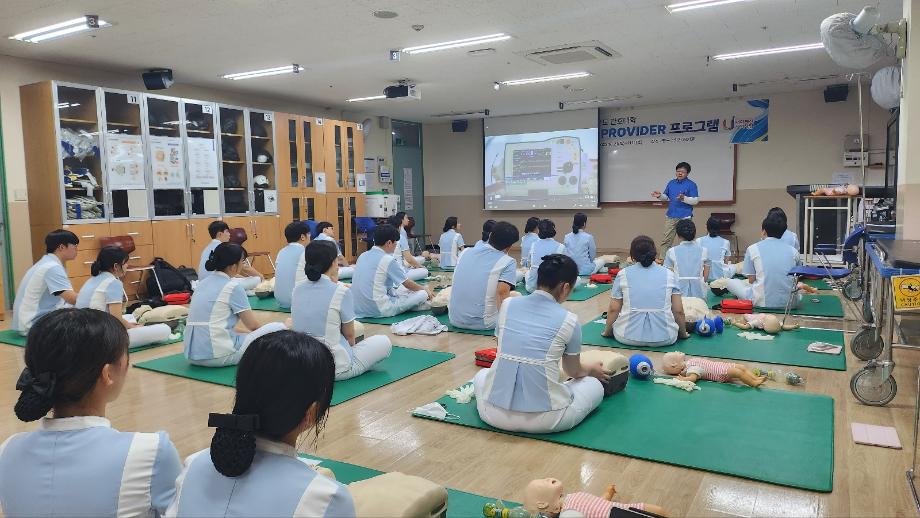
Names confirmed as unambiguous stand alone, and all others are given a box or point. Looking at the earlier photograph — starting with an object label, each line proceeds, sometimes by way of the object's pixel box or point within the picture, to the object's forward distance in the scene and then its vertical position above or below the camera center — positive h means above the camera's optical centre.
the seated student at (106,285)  4.52 -0.51
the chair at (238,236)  7.92 -0.30
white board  11.09 +1.07
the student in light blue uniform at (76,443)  1.38 -0.52
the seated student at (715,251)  6.81 -0.55
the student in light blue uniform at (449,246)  9.29 -0.59
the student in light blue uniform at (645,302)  4.55 -0.75
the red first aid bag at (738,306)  5.88 -1.00
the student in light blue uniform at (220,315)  4.19 -0.71
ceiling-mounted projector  8.96 +1.67
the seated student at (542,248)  6.91 -0.48
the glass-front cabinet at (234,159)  8.79 +0.74
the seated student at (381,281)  5.76 -0.69
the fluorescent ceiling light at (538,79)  8.73 +1.79
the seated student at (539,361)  2.94 -0.75
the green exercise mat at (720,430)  2.70 -1.13
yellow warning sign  2.87 -0.44
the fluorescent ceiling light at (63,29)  5.61 +1.74
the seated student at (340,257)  7.36 -0.60
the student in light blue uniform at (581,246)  7.88 -0.54
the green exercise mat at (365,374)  3.92 -1.10
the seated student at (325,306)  3.85 -0.60
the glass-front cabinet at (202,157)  8.17 +0.74
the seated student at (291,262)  6.13 -0.50
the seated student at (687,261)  5.82 -0.56
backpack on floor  7.31 -0.78
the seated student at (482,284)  5.14 -0.66
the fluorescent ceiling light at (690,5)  5.47 +1.73
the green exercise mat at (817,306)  5.77 -1.05
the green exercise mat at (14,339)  5.20 -1.06
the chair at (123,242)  7.04 -0.31
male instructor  8.86 +0.04
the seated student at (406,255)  8.15 -0.63
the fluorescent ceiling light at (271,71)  7.86 +1.79
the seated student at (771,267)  5.68 -0.63
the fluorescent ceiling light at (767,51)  7.25 +1.75
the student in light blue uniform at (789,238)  6.69 -0.43
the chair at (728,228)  11.12 -0.49
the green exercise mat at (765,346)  4.29 -1.09
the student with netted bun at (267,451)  1.21 -0.47
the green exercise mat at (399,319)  5.85 -1.05
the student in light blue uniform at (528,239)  7.42 -0.42
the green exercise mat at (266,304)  6.52 -1.01
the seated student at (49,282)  4.95 -0.53
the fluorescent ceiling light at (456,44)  6.57 +1.76
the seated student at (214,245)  6.22 -0.41
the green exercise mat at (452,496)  2.35 -1.14
